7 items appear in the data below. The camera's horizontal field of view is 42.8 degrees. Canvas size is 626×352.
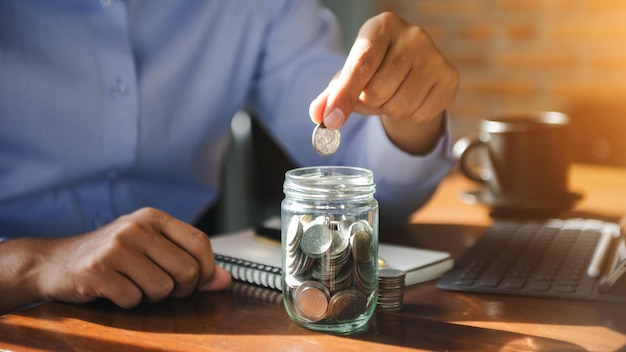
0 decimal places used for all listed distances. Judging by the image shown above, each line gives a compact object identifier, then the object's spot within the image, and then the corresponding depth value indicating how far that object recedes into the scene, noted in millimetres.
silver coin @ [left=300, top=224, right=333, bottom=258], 812
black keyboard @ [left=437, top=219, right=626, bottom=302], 958
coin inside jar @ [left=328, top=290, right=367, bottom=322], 814
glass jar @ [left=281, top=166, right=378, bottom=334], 815
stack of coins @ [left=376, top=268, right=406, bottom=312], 897
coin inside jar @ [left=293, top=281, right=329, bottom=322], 815
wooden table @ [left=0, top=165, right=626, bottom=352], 795
